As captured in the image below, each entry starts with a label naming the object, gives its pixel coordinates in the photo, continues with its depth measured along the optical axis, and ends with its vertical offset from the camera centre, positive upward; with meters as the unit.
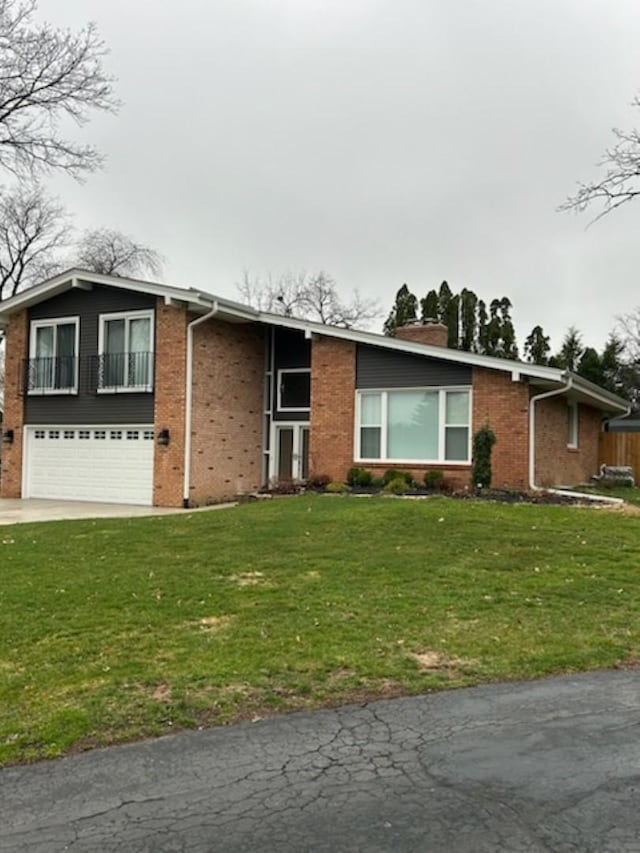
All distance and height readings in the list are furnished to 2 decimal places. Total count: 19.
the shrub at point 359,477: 17.22 -0.66
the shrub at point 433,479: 16.56 -0.66
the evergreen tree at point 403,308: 43.72 +8.72
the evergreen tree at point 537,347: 46.25 +6.90
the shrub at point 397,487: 16.06 -0.83
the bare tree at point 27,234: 37.88 +11.42
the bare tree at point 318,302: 47.22 +9.73
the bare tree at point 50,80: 19.56 +10.39
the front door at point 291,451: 20.00 -0.08
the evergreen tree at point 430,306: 42.69 +8.65
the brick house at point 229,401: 17.02 +1.24
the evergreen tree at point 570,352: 42.91 +6.25
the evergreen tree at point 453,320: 42.72 +7.79
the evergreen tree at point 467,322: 43.94 +7.92
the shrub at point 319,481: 17.84 -0.80
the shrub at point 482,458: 16.03 -0.15
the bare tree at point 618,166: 16.50 +6.63
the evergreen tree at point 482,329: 44.44 +7.60
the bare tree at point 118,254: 41.72 +11.29
